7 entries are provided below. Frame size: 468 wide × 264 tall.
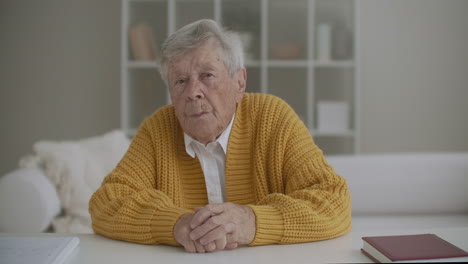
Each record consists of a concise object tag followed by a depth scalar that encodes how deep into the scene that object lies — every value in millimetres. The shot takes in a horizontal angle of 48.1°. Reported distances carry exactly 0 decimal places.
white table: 1036
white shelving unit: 3545
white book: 994
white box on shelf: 3596
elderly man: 1158
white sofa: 2414
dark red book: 919
